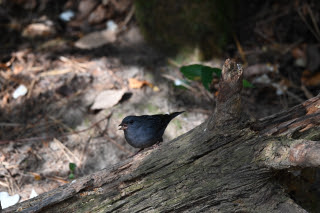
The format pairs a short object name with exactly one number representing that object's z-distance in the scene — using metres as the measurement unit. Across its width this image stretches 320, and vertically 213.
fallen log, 5.12
